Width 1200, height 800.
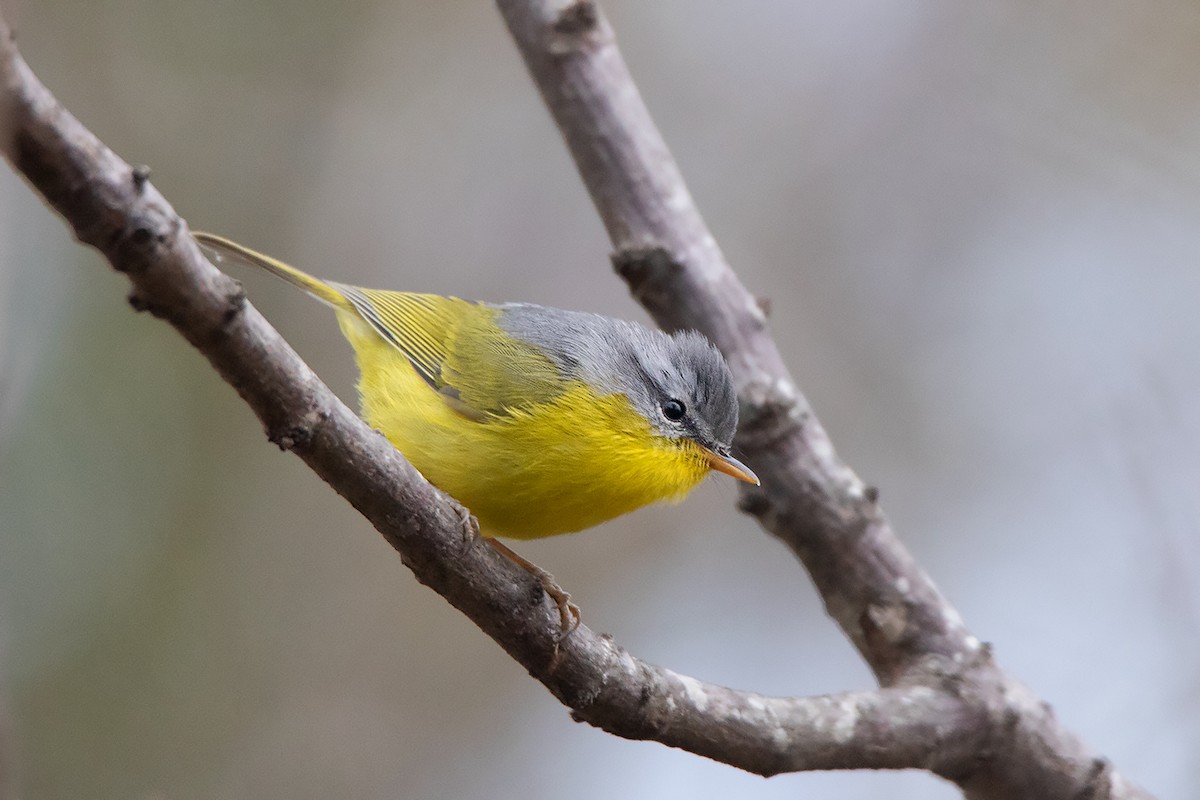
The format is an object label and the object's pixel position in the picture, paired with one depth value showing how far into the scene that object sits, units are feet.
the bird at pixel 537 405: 21.79
